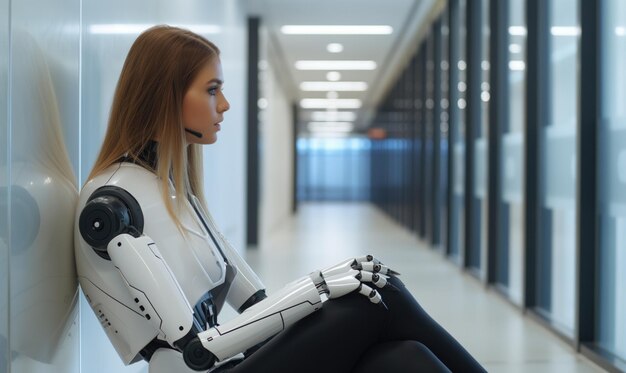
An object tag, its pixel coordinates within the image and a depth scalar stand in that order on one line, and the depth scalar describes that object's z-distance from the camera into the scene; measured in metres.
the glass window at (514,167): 5.94
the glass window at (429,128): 11.08
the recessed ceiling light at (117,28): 2.60
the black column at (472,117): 7.85
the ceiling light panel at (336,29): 11.92
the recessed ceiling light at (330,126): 32.17
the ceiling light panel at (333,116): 27.33
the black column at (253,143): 10.58
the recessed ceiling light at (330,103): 23.16
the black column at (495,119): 6.66
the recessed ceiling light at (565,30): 4.70
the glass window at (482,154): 6.96
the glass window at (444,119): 9.50
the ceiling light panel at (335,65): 15.40
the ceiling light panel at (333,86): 18.94
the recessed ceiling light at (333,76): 16.95
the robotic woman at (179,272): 1.66
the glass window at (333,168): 36.25
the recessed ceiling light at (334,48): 13.46
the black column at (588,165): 4.28
